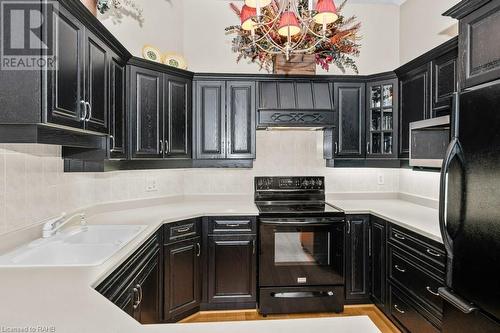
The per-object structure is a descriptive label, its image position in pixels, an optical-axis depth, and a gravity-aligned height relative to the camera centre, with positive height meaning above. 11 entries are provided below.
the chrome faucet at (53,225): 1.92 -0.40
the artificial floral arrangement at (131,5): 2.39 +1.46
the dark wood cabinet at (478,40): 1.54 +0.65
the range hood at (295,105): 3.15 +0.59
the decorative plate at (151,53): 2.93 +1.04
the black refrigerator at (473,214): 1.31 -0.23
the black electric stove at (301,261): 2.87 -0.91
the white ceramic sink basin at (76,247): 1.59 -0.50
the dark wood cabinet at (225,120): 3.19 +0.44
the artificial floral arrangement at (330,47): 3.29 +1.25
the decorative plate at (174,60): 3.12 +1.03
